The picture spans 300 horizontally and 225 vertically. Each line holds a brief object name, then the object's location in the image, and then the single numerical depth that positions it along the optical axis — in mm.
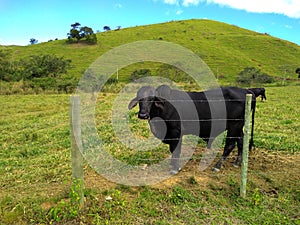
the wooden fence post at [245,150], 4691
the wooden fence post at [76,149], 3943
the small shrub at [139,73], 35891
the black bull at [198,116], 5719
